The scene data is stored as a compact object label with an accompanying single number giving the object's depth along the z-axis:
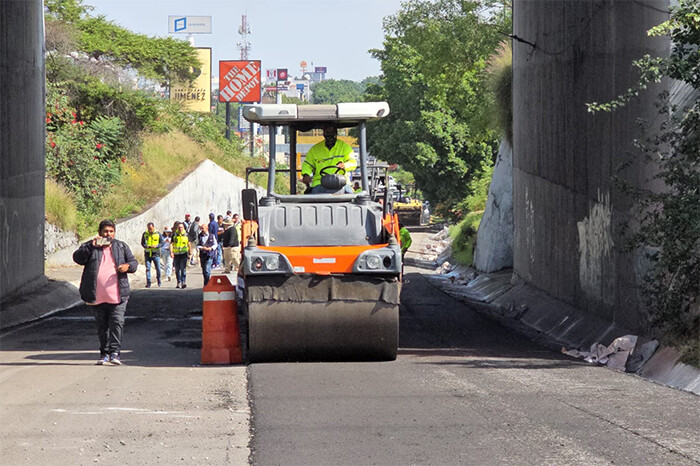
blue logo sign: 139.12
